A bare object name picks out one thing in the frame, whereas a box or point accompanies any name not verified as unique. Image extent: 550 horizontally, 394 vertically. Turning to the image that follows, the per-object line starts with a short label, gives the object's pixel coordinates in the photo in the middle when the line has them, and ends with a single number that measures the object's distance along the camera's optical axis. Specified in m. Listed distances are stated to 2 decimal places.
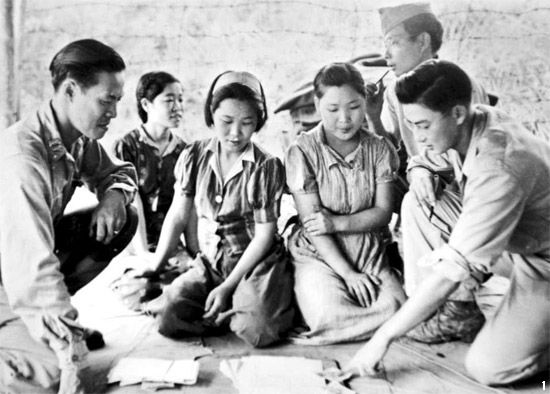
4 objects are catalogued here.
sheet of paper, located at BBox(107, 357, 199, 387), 2.11
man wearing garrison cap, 2.27
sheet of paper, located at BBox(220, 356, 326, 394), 2.12
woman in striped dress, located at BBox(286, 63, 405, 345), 2.30
